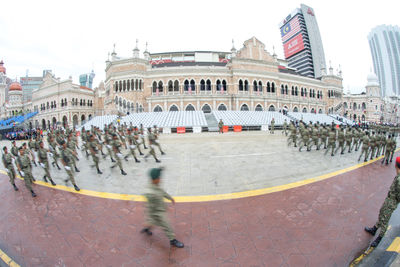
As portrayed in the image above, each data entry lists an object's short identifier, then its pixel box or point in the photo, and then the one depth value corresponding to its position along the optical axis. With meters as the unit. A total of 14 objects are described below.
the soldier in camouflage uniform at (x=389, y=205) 3.22
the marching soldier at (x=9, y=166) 6.21
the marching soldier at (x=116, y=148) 6.93
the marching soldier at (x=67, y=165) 5.69
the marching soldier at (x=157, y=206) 3.24
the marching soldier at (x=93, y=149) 6.97
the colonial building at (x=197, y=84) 30.33
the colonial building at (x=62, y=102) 42.22
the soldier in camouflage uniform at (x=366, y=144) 8.44
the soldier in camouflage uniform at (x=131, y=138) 10.03
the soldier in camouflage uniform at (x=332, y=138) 9.73
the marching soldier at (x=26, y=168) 5.68
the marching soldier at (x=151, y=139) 8.29
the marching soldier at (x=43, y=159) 6.40
